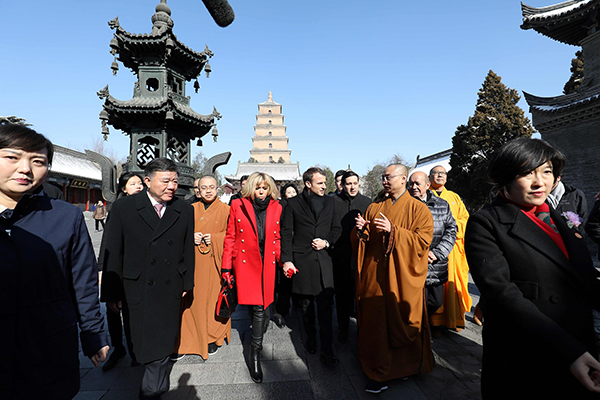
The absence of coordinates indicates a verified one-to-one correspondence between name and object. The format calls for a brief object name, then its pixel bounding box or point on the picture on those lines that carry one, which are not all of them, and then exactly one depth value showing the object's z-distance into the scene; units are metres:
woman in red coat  2.99
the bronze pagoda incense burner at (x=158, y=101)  7.62
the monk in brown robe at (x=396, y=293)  2.51
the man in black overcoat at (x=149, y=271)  2.25
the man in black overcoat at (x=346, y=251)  3.64
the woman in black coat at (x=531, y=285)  1.15
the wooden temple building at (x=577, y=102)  10.41
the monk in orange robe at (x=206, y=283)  3.04
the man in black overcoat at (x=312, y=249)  3.09
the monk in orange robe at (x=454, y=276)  3.68
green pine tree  15.36
